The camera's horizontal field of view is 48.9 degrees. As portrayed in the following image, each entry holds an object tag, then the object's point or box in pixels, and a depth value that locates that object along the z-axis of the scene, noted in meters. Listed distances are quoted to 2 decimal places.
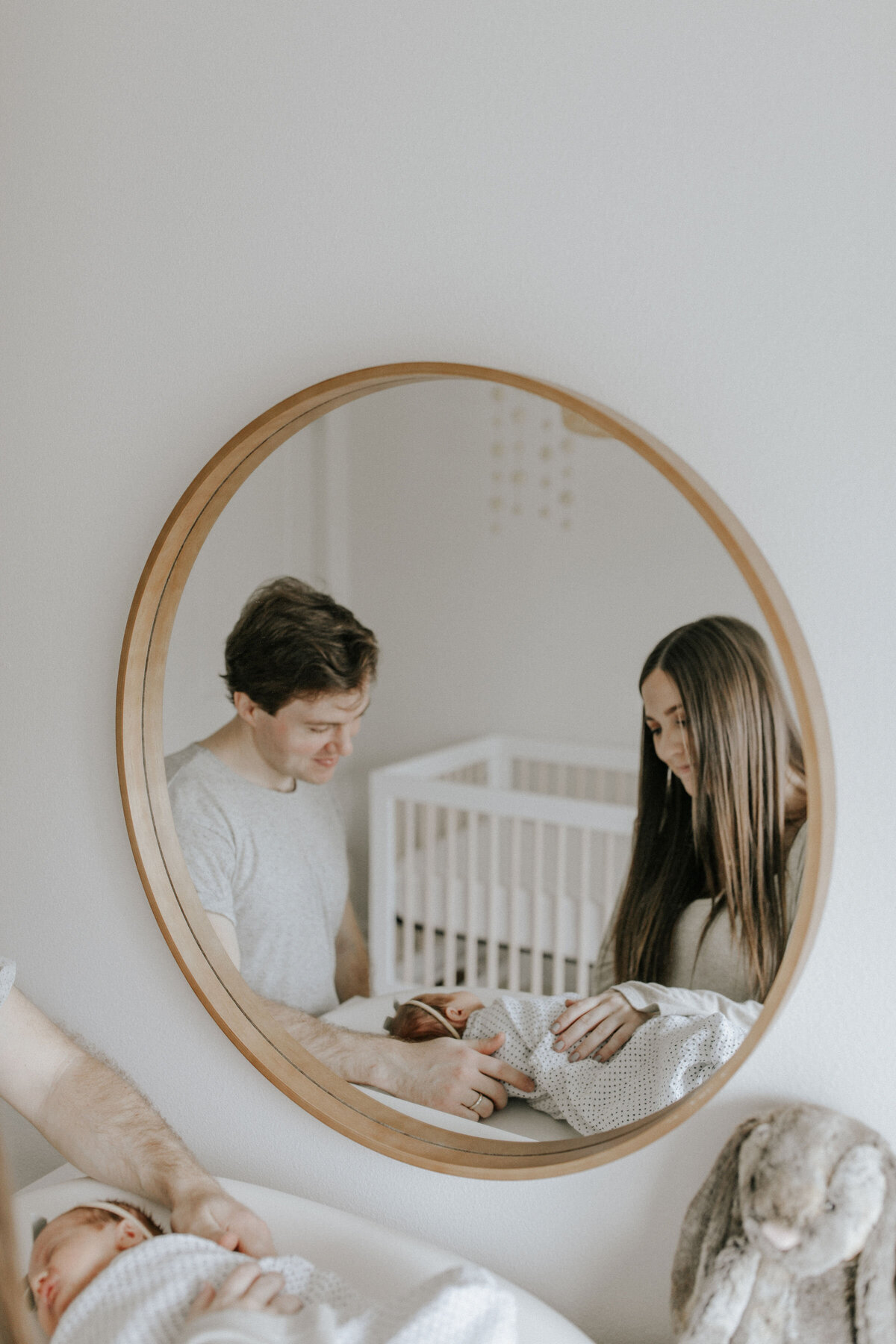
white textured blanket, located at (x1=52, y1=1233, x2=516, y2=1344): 0.94
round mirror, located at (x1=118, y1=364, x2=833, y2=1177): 1.12
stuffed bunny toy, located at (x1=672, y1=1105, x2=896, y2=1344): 0.88
